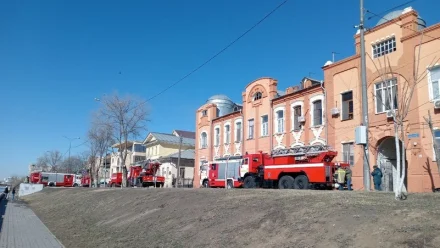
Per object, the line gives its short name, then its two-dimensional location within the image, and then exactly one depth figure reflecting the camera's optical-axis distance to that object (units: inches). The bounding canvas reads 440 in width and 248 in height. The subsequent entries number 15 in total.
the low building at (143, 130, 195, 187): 2155.4
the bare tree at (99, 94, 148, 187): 2027.7
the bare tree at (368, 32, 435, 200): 457.2
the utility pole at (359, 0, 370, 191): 618.2
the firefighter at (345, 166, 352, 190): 823.9
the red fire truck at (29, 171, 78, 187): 3021.7
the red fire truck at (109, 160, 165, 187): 1750.7
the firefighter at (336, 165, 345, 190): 824.9
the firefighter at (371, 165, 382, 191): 815.1
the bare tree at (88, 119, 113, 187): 2541.6
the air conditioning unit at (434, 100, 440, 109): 853.2
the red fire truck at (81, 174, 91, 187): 3048.7
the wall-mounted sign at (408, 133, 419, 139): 881.5
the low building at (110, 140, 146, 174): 3132.4
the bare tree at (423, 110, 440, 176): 802.5
